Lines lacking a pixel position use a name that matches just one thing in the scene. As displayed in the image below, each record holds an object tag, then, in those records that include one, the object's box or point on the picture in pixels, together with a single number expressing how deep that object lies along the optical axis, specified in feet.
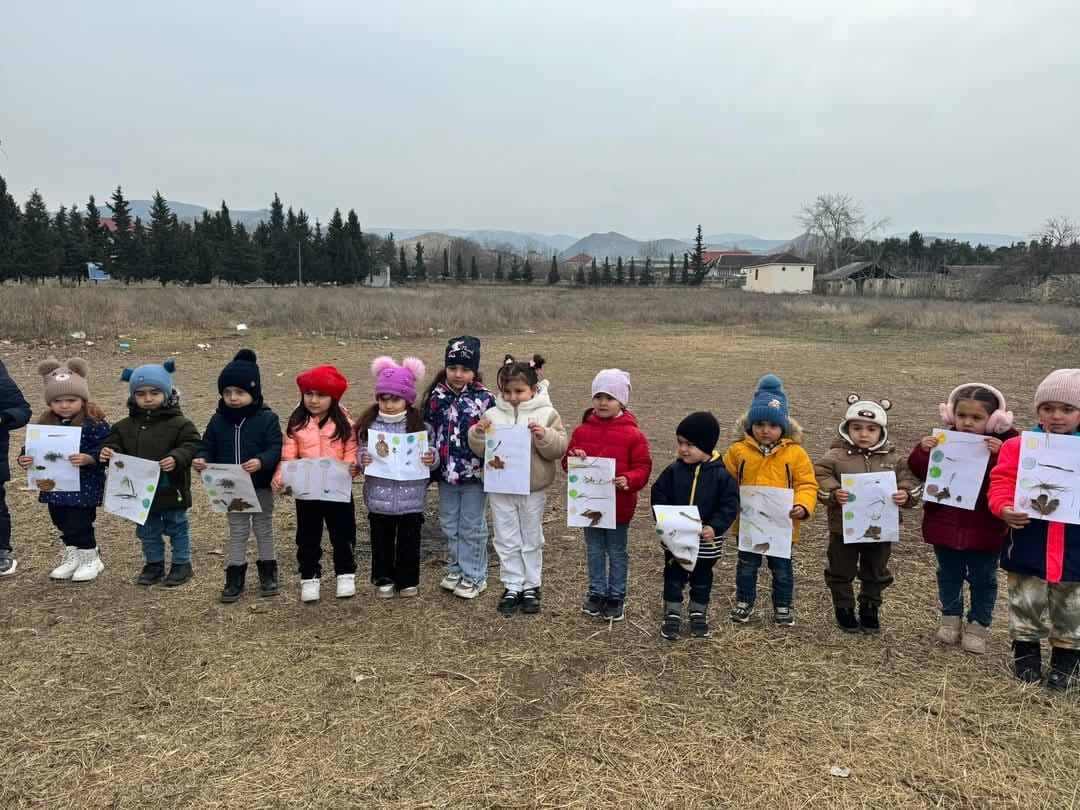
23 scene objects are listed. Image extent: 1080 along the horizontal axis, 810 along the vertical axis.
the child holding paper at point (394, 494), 14.39
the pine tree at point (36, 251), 166.71
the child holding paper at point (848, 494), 12.99
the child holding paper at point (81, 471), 15.11
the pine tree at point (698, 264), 280.18
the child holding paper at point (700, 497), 12.71
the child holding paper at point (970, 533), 12.27
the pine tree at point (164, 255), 193.26
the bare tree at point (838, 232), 313.53
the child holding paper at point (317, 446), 14.32
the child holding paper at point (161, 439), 14.51
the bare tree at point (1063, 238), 157.48
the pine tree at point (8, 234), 165.68
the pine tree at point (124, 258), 192.85
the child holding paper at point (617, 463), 13.57
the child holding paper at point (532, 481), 13.92
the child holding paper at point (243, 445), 14.12
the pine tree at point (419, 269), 274.50
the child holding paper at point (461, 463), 14.56
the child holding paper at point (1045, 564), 11.13
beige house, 253.85
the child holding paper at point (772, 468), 12.93
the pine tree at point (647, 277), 272.72
